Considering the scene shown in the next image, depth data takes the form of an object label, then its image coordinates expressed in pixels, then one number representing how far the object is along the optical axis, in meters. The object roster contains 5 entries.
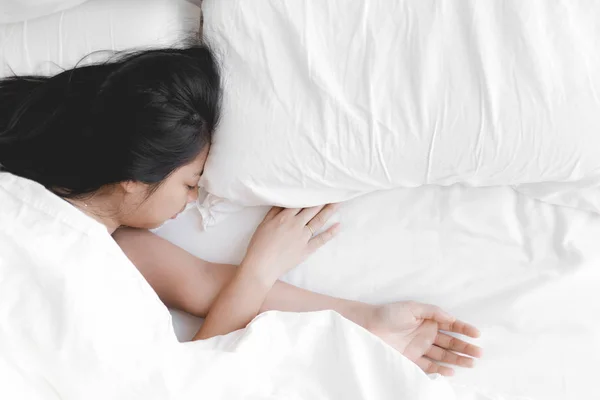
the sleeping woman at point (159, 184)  0.89
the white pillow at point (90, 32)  0.96
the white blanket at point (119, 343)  0.83
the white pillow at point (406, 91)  0.86
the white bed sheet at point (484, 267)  0.98
